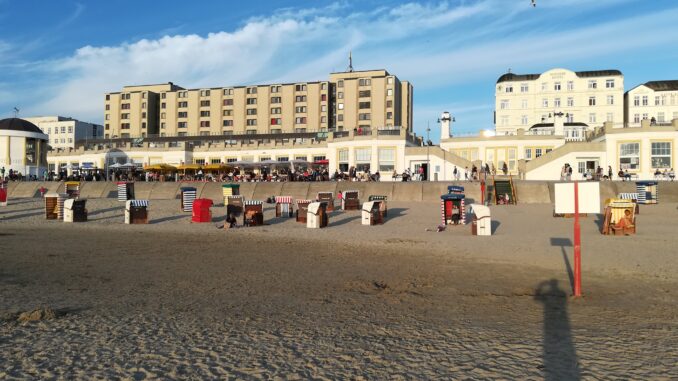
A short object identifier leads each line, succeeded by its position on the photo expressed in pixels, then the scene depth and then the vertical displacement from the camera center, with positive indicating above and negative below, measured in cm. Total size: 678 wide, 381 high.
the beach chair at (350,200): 2575 -52
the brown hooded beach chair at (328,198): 2541 -42
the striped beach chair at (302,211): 2148 -93
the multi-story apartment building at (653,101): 7600 +1434
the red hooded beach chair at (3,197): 3060 -48
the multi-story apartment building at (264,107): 9888 +1799
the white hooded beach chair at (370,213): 2022 -96
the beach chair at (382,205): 2220 -70
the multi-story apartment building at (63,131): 12081 +1470
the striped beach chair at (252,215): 2044 -106
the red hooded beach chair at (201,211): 2175 -95
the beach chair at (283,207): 2366 -83
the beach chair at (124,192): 3166 -15
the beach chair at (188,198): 2539 -43
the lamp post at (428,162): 5056 +297
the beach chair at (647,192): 2770 -7
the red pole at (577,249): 805 -98
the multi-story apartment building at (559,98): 7744 +1531
